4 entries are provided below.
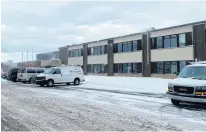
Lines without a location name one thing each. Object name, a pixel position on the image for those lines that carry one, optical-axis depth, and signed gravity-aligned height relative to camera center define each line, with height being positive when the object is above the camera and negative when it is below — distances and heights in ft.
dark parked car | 123.95 -0.64
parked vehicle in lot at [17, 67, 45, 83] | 112.37 -0.26
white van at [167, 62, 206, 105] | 37.37 -1.95
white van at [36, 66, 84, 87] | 88.69 -1.22
